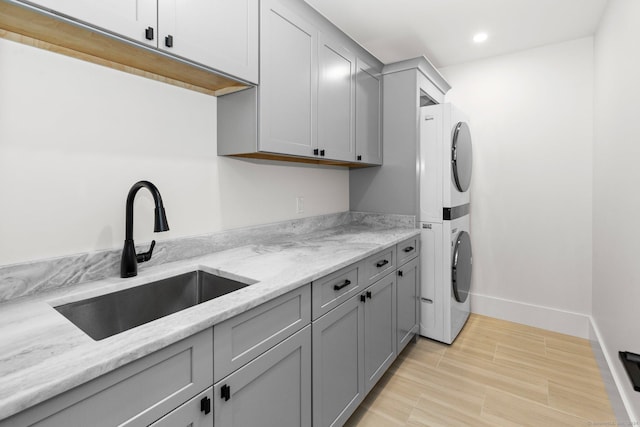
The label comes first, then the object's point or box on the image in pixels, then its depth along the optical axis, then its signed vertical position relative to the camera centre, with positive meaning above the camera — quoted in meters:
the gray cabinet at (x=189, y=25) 1.00 +0.68
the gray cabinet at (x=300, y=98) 1.58 +0.65
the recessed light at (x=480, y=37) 2.51 +1.38
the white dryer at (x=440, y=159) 2.41 +0.39
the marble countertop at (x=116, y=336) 0.61 -0.30
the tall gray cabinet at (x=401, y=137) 2.51 +0.59
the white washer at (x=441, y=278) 2.46 -0.54
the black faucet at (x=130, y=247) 1.26 -0.15
